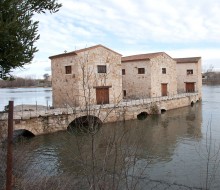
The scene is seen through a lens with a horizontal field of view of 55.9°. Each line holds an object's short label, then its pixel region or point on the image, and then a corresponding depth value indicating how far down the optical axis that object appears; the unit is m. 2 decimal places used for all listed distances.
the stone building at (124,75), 19.22
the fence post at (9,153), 3.39
